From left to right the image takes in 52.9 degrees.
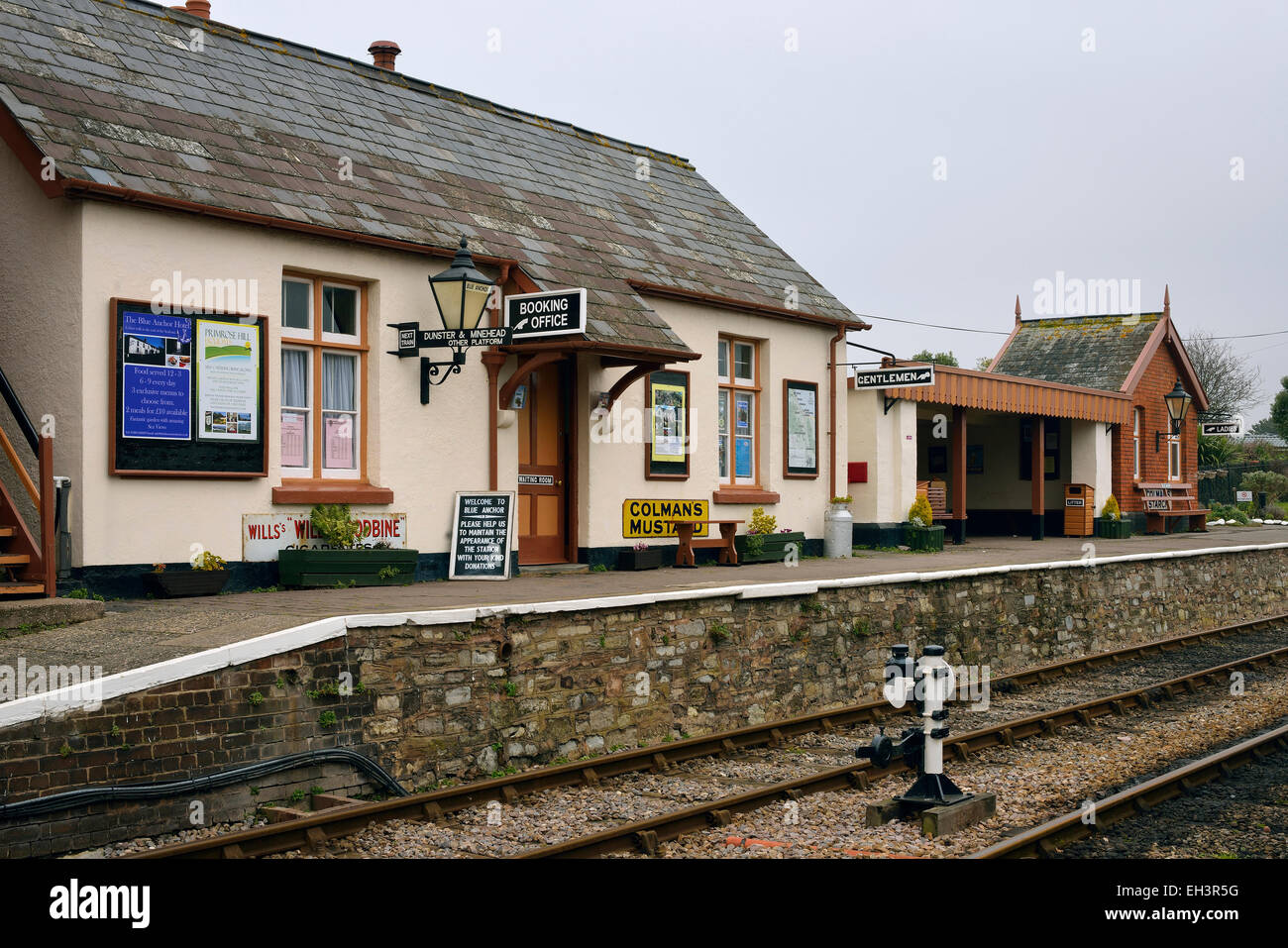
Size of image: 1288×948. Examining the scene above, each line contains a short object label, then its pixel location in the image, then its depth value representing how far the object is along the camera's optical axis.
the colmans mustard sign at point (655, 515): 16.20
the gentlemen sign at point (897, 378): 20.12
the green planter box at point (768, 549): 17.41
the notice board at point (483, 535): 13.95
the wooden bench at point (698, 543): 16.44
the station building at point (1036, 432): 21.72
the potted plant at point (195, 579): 11.28
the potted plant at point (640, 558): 15.98
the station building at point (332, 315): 11.25
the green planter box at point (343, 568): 12.28
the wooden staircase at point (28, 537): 9.85
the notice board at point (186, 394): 11.24
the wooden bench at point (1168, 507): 30.39
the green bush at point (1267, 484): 45.88
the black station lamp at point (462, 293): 12.96
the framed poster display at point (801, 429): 18.58
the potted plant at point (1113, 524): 28.02
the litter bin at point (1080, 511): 27.98
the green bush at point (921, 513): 21.69
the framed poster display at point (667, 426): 16.39
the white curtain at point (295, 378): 12.80
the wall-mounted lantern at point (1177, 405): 31.02
